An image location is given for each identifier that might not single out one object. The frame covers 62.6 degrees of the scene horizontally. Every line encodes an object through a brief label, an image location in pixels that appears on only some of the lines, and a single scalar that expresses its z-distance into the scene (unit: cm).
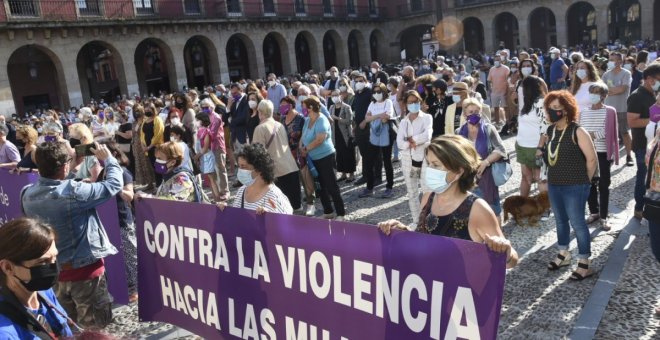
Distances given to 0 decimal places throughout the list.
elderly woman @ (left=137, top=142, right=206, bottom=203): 478
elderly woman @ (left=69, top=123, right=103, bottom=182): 487
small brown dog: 604
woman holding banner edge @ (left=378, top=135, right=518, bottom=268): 289
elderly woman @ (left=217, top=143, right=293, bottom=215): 409
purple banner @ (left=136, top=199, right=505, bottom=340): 250
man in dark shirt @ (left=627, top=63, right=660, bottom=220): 570
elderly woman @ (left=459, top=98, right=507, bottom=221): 527
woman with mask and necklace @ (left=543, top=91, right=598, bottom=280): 448
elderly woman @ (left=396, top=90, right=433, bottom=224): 612
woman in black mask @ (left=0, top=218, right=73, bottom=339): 206
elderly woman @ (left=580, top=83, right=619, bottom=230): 568
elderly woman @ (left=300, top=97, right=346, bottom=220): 680
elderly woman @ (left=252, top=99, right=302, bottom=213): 667
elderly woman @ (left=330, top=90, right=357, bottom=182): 872
